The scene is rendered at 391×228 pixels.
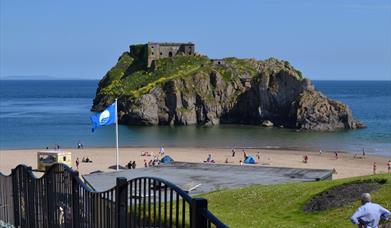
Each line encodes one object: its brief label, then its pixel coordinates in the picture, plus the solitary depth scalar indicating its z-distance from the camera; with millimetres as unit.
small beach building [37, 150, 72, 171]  47656
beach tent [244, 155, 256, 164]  55700
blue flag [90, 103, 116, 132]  39906
